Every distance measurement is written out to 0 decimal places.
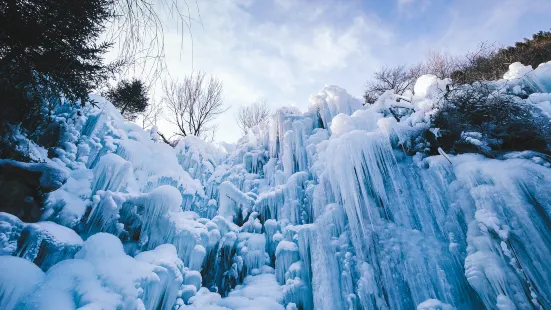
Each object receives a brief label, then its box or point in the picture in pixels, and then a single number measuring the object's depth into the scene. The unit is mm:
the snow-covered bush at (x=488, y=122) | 3385
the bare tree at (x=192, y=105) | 14164
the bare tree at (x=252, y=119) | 17453
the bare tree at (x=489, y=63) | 8322
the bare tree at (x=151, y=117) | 13703
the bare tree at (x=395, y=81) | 14299
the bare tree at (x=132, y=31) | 1457
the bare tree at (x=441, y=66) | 12956
